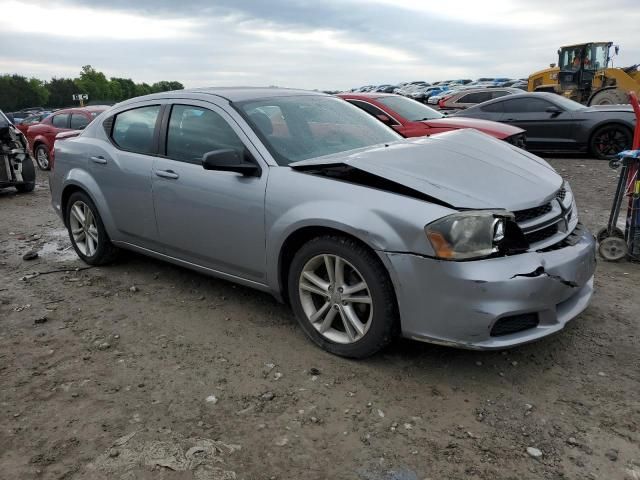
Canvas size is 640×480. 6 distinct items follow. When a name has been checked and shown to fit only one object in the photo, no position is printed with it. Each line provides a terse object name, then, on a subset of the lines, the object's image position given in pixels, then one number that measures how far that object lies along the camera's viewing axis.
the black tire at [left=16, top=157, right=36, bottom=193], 9.91
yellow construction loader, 18.16
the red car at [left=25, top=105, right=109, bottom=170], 13.15
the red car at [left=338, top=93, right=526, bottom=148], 8.31
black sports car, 10.53
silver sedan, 2.84
